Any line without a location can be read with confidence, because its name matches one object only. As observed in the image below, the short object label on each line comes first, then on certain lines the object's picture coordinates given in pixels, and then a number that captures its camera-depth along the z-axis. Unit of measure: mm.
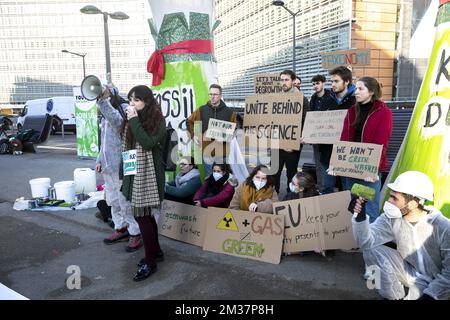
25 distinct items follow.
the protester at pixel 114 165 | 4277
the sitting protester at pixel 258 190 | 4262
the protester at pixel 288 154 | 5250
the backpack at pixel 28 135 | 14203
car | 22855
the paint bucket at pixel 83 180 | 7010
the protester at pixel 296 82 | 5391
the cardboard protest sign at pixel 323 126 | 4703
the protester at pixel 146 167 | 3629
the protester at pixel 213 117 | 4844
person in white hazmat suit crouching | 2680
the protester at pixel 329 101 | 4547
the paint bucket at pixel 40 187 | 6664
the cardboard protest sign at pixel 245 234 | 3984
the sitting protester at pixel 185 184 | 4867
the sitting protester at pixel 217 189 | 4637
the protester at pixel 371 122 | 3770
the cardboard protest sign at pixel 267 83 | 6004
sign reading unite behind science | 4984
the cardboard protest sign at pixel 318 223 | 3922
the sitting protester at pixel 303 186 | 4145
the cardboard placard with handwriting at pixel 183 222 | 4488
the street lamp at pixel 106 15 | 12780
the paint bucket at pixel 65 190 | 6539
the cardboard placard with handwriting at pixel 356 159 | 3719
